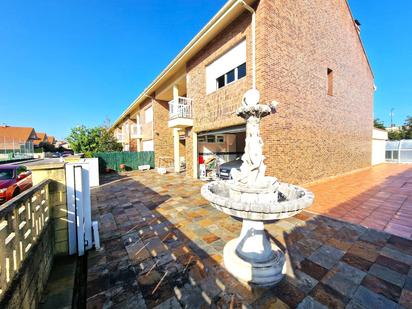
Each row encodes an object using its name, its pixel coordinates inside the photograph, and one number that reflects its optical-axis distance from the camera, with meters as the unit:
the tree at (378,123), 29.75
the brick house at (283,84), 5.66
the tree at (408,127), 25.36
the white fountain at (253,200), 2.10
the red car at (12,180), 5.52
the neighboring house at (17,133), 32.56
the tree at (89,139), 15.04
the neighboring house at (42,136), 48.79
